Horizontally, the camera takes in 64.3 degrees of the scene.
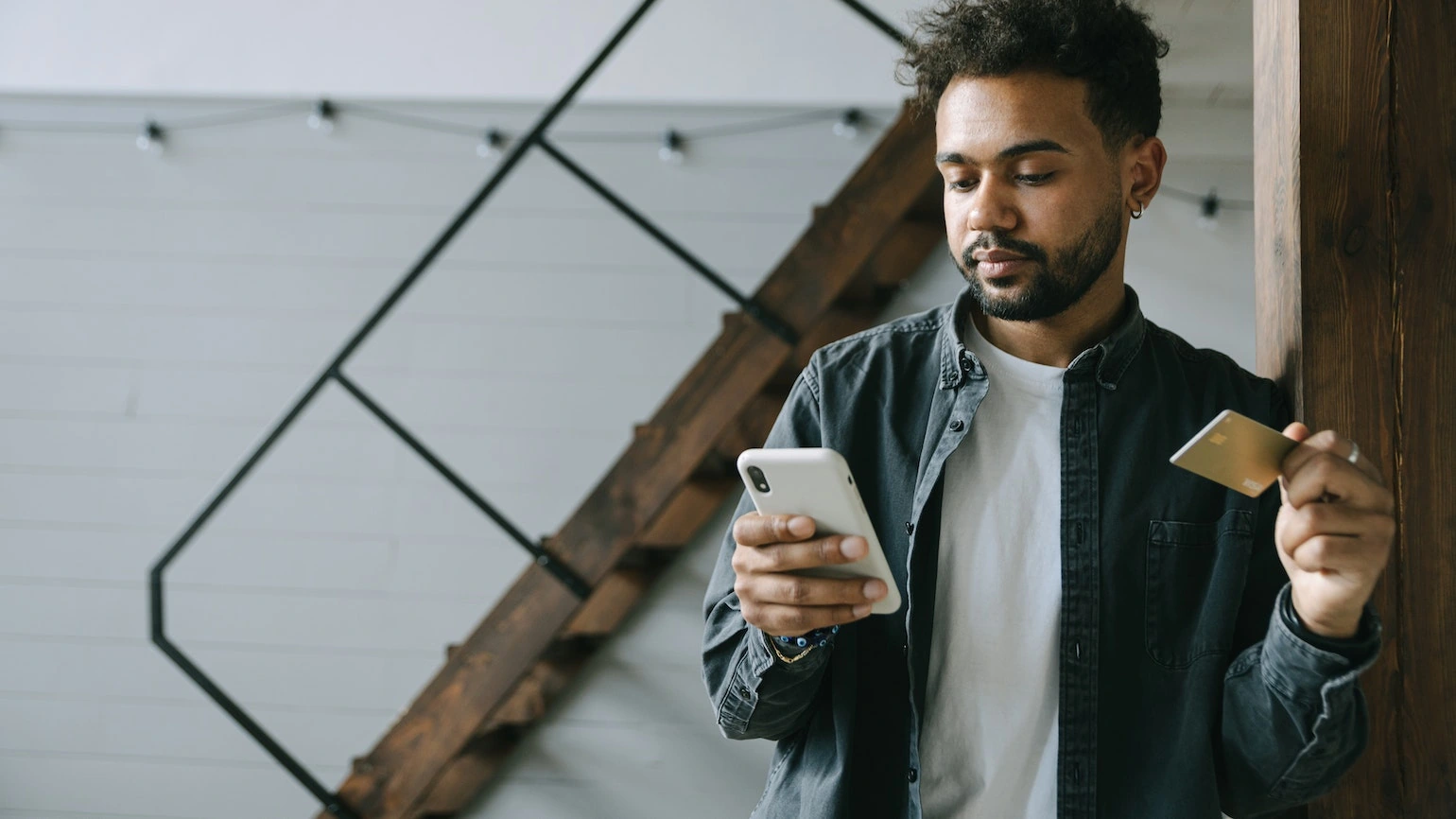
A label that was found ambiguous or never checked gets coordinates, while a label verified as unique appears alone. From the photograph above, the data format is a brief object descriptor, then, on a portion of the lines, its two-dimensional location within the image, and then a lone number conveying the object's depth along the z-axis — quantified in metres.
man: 1.14
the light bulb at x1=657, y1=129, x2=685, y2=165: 3.35
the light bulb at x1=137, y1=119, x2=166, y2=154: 3.50
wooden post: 1.18
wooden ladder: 2.73
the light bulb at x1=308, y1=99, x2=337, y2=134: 3.45
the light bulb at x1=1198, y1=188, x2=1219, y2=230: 3.00
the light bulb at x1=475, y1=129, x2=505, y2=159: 3.42
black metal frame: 2.71
